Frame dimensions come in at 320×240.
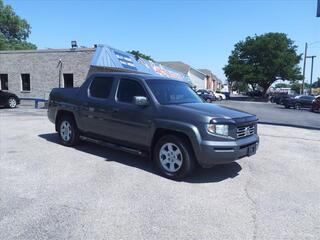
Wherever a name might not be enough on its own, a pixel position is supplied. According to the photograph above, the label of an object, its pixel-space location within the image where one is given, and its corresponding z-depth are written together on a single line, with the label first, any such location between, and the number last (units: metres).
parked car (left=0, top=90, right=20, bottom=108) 14.28
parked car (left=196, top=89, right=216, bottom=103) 31.19
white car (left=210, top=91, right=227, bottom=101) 39.84
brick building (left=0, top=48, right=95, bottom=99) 17.25
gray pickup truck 3.98
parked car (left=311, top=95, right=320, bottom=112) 21.12
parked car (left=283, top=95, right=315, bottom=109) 24.12
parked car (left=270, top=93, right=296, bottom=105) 32.60
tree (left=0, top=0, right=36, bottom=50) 42.20
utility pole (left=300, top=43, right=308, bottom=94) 34.12
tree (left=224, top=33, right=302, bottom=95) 43.70
